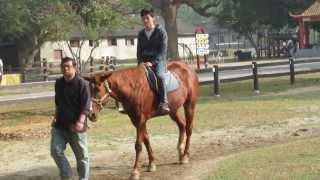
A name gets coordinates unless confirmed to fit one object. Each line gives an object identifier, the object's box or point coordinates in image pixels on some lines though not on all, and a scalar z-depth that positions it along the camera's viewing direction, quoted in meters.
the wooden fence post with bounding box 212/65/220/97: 24.05
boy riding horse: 10.38
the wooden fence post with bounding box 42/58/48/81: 43.89
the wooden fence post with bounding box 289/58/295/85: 27.22
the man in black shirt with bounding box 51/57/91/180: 8.49
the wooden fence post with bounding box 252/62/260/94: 24.83
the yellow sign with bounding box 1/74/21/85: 42.97
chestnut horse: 9.41
